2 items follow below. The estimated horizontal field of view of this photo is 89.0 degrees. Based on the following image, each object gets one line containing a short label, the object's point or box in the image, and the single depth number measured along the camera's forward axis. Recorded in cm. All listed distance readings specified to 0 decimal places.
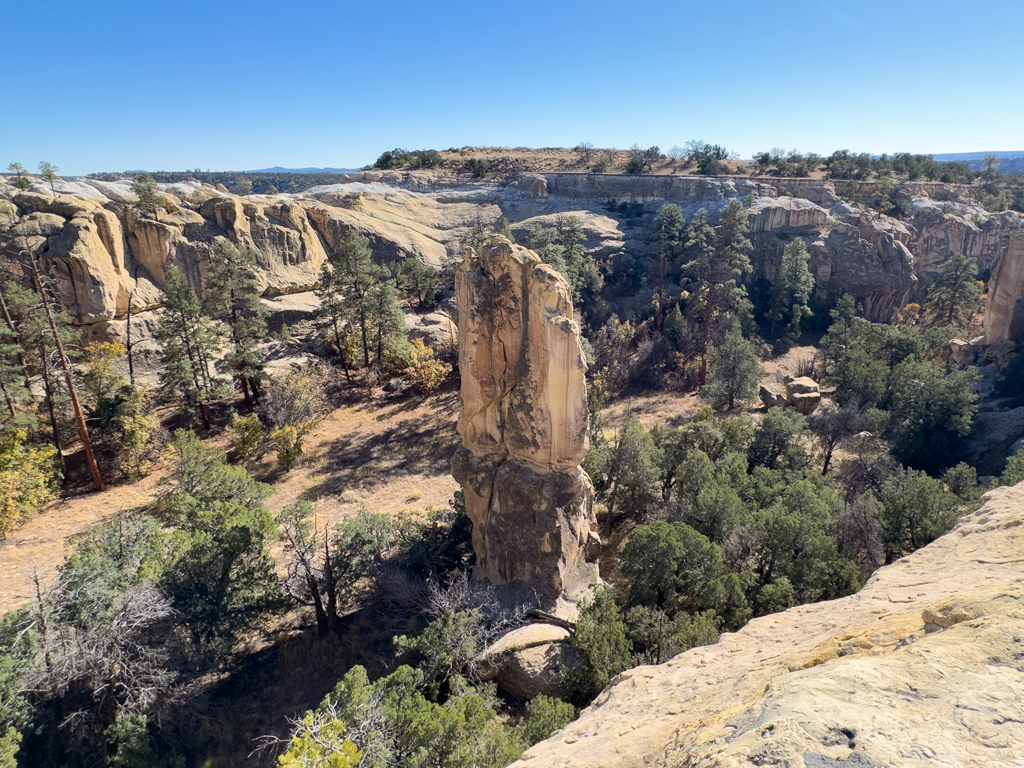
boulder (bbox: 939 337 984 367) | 3659
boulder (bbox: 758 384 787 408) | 3272
